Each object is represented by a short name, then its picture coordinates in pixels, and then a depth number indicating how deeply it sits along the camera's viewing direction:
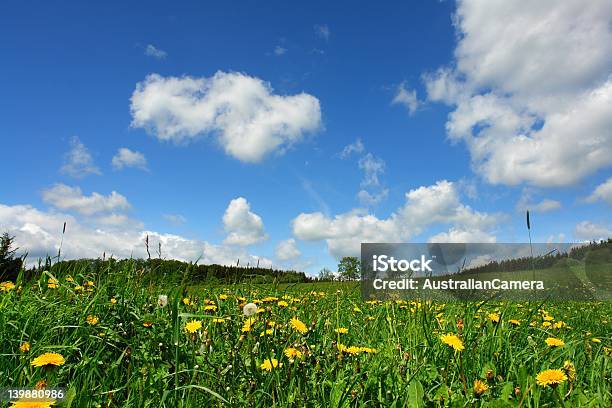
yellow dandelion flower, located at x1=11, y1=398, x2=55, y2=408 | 1.72
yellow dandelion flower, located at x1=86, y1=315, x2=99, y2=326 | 3.07
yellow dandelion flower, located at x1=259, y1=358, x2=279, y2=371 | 2.50
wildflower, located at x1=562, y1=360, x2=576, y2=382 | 2.27
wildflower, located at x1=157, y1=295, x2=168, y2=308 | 3.29
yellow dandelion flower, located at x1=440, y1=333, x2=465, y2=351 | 2.41
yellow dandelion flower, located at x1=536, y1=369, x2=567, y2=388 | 2.13
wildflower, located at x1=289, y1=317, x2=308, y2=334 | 2.81
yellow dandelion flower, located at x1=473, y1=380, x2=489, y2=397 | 2.00
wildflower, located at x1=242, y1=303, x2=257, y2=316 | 2.87
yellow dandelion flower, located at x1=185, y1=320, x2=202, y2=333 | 2.74
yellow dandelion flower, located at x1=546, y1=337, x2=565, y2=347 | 2.85
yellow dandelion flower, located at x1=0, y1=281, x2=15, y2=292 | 4.09
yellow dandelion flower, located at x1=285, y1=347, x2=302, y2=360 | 2.51
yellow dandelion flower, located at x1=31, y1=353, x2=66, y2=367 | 2.12
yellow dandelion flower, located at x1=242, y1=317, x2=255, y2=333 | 2.77
